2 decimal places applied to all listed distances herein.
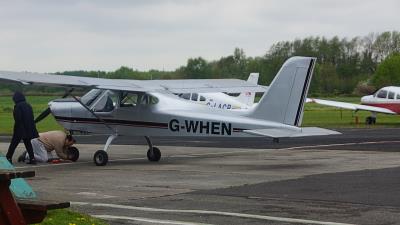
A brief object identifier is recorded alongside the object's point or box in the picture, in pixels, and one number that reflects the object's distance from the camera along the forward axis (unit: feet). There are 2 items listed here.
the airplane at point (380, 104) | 138.21
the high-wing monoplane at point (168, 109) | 55.88
